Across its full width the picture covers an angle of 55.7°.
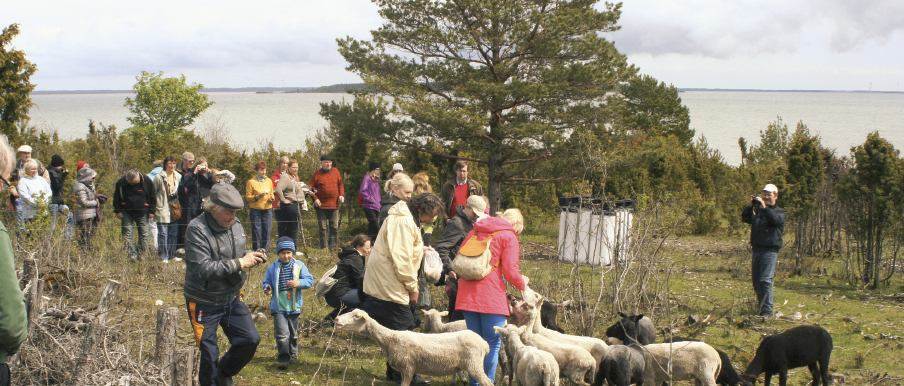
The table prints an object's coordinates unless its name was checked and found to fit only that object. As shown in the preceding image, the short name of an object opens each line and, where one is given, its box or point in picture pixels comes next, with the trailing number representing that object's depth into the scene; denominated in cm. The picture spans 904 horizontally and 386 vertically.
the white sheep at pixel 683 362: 702
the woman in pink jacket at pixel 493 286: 711
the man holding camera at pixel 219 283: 620
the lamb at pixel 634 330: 736
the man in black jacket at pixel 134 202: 1334
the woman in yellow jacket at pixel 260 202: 1446
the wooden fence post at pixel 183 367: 579
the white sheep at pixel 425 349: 687
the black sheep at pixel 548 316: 845
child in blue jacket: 812
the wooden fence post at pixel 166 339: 603
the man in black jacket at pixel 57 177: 1382
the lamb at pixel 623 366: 687
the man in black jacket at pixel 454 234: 823
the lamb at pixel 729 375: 722
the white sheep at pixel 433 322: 818
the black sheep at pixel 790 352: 745
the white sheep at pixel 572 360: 701
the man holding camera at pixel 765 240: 1056
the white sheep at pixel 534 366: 657
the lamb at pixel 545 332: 726
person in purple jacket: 1505
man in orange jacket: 1576
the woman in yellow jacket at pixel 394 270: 712
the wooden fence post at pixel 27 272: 801
